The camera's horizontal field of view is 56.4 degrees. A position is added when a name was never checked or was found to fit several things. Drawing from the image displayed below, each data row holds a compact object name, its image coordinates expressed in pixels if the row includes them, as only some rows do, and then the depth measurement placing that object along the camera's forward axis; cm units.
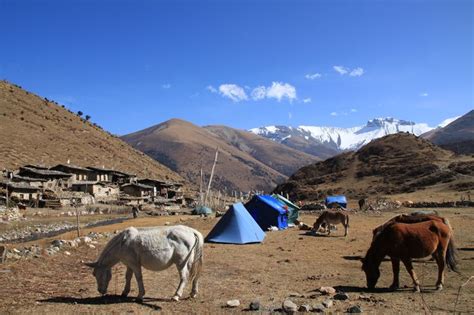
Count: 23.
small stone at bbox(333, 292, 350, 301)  1119
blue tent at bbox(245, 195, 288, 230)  3238
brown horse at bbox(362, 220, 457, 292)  1224
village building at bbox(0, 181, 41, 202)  5759
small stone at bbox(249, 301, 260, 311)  1027
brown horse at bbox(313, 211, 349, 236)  2820
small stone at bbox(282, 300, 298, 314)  983
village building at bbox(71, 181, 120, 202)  7488
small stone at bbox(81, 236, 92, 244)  2221
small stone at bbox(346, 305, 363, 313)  993
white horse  1098
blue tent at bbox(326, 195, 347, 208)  5518
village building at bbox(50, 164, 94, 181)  8042
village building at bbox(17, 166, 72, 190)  6938
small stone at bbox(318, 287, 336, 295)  1189
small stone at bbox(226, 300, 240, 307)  1054
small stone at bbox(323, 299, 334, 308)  1033
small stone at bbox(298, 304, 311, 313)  995
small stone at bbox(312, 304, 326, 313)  1002
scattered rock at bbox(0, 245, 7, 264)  1538
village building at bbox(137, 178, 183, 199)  9481
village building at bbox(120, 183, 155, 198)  8550
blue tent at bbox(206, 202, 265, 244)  2458
